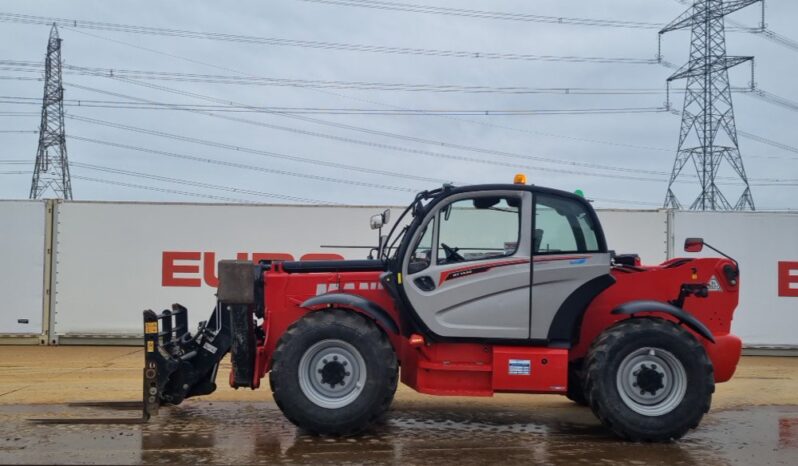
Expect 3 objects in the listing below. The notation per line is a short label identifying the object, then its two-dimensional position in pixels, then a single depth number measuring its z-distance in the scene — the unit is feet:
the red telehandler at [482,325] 20.38
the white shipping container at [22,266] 41.01
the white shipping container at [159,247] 41.04
